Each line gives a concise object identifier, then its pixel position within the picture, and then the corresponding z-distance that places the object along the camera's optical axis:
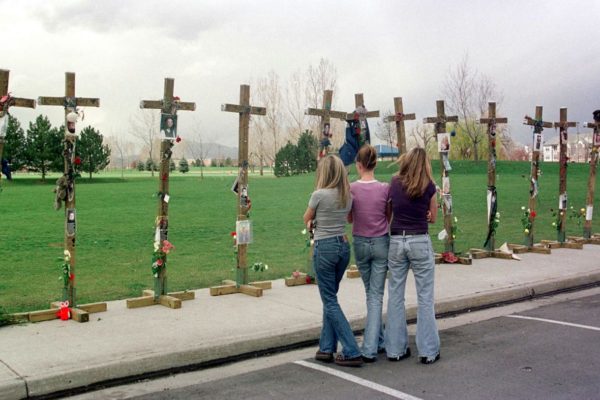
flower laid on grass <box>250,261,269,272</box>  9.98
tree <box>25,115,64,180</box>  57.69
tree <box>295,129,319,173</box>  70.88
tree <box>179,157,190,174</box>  89.12
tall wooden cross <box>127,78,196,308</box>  8.79
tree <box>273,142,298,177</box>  71.50
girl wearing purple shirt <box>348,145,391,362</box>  6.56
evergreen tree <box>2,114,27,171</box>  56.75
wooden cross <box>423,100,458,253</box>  12.03
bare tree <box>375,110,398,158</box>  81.25
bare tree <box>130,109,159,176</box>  96.88
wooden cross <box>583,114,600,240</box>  15.08
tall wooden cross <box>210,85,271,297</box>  9.63
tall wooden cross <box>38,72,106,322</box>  8.01
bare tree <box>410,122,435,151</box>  77.81
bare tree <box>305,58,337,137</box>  73.69
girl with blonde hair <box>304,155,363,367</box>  6.35
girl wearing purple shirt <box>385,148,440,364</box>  6.52
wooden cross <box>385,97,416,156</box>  11.61
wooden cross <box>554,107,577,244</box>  14.63
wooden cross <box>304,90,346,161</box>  10.41
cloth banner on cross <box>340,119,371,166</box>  10.53
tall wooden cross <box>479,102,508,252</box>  12.98
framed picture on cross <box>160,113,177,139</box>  8.80
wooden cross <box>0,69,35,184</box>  7.59
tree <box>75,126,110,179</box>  61.03
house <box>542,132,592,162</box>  126.96
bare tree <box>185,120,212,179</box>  112.68
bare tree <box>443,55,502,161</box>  70.25
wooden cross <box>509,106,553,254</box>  13.65
